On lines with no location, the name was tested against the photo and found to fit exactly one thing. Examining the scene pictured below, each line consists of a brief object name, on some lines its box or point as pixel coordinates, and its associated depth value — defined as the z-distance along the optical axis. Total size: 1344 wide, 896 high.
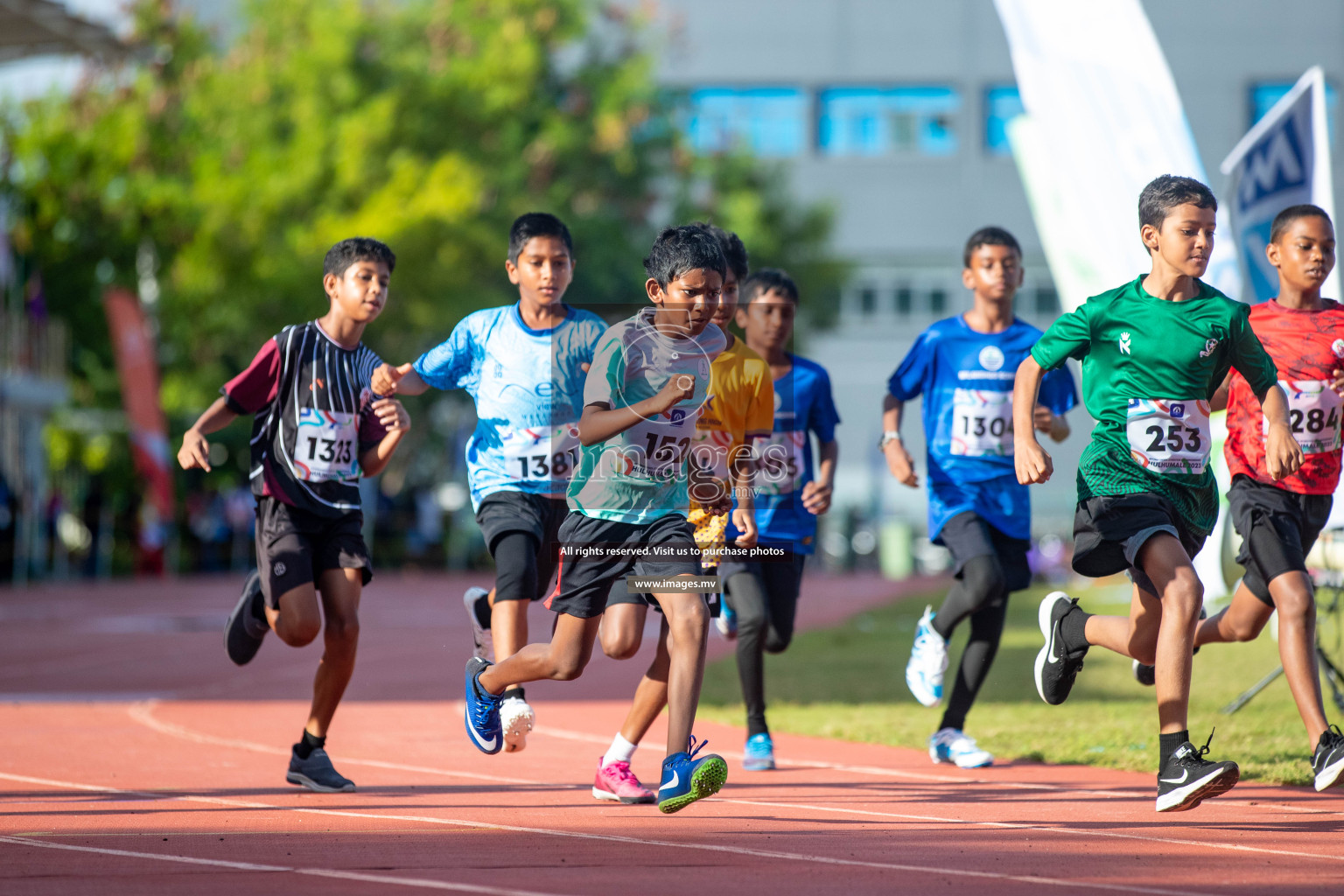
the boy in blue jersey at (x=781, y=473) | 14.52
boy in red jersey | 12.30
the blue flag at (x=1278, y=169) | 23.25
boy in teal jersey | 10.53
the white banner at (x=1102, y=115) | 27.45
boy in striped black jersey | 12.59
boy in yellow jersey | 11.38
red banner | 50.87
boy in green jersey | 11.27
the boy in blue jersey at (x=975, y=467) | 14.30
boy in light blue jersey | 12.64
